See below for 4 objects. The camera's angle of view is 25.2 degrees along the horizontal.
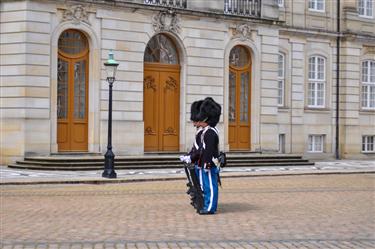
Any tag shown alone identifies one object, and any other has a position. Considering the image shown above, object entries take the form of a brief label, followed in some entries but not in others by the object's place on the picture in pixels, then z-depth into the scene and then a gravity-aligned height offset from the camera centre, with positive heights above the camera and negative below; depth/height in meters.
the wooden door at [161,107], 31.27 +0.76
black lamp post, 23.52 -0.35
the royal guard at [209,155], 14.00 -0.48
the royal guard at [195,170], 14.16 -0.73
